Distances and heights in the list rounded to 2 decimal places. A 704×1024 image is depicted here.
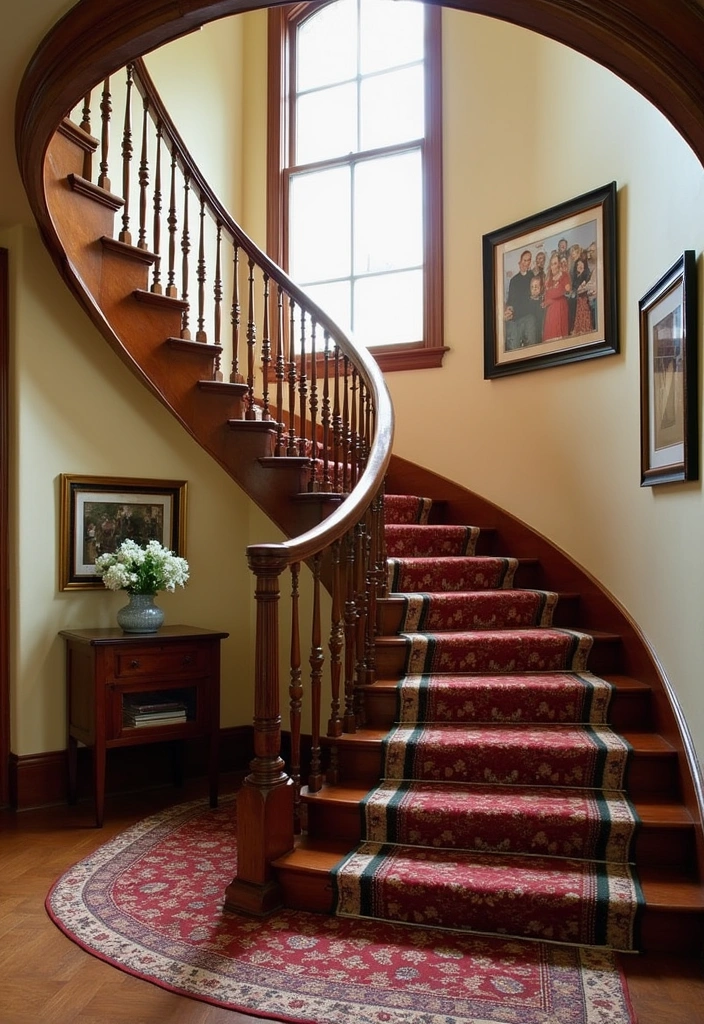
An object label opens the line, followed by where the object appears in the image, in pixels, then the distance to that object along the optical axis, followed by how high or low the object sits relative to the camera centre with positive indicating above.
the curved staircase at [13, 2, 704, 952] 2.58 -0.63
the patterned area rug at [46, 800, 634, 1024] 2.08 -1.20
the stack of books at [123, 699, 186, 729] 3.67 -0.85
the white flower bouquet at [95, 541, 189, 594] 3.75 -0.22
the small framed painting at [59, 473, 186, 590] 3.98 +0.00
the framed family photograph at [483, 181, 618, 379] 3.99 +1.18
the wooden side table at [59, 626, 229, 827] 3.57 -0.75
